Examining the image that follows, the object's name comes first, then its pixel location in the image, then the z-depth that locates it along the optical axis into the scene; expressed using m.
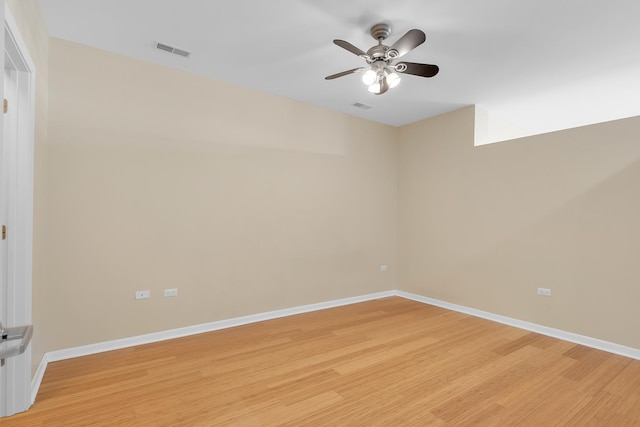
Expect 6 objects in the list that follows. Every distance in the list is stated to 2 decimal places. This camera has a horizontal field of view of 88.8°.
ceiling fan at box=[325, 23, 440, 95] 2.56
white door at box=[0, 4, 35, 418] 2.15
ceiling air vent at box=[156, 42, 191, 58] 3.10
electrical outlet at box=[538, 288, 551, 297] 3.79
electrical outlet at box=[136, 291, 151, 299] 3.34
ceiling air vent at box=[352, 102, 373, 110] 4.58
